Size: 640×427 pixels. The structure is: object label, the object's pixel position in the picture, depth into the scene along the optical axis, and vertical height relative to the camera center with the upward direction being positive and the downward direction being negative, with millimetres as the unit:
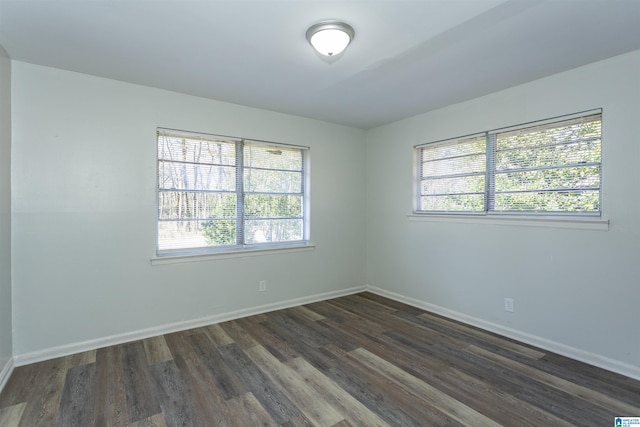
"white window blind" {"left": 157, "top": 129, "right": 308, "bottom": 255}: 3371 +174
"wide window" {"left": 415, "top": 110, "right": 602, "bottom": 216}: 2729 +397
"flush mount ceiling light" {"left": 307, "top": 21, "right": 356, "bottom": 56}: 2029 +1135
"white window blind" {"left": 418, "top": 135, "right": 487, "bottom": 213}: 3520 +406
